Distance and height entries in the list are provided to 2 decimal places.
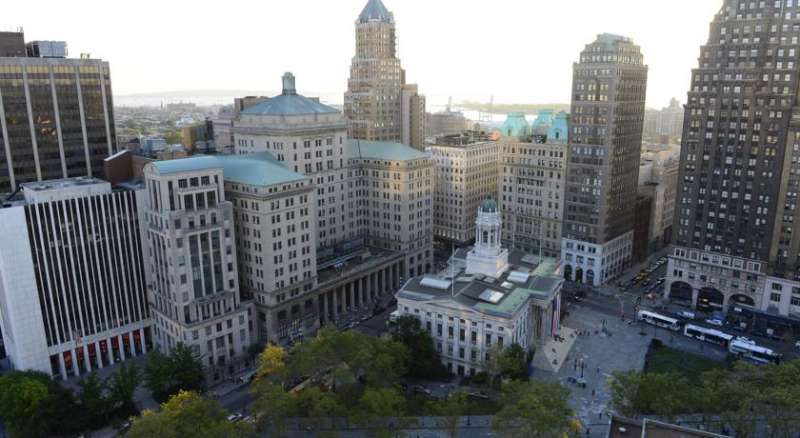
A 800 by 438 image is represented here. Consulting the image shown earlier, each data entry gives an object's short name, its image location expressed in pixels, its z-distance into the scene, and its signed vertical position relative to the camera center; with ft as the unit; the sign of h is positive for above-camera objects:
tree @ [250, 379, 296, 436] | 292.20 -152.86
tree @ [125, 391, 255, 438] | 260.62 -147.93
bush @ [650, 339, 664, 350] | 447.01 -185.57
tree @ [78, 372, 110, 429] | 336.08 -170.90
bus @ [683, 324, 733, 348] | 452.35 -182.88
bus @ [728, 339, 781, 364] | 418.10 -181.86
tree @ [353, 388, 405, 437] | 299.79 -158.63
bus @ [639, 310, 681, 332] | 482.69 -182.16
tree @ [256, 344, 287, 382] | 330.95 -147.75
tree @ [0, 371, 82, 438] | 322.55 -168.82
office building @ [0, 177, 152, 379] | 372.50 -115.82
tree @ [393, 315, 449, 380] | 392.47 -166.64
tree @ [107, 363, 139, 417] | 343.46 -167.66
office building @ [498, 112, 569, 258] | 613.11 -81.63
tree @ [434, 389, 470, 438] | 296.71 -156.94
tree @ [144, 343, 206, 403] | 353.51 -163.78
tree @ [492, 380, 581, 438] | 266.16 -145.93
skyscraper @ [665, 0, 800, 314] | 462.60 -51.66
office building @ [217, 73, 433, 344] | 436.35 -95.86
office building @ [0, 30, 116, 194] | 466.70 -8.63
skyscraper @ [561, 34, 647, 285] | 545.85 -51.16
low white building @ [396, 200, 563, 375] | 392.27 -137.58
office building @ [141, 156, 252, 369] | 387.14 -106.46
